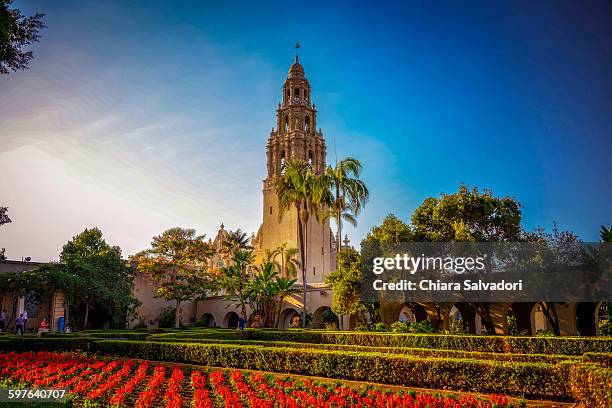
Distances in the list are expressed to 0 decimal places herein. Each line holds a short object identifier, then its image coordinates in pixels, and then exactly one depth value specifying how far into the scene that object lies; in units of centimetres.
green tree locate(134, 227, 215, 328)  4028
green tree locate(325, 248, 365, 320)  2867
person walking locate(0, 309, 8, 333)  2609
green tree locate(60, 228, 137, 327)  3222
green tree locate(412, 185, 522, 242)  2628
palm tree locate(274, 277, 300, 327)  3644
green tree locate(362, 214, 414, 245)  2680
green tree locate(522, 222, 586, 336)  2325
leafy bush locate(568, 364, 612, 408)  801
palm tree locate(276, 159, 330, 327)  3581
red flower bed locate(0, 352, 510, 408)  872
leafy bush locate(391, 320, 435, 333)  2538
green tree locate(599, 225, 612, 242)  2469
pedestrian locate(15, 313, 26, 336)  2339
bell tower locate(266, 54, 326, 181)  5825
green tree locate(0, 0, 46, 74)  1388
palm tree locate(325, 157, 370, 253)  3441
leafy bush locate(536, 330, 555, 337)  2509
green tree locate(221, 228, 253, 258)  5319
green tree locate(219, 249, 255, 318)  3858
